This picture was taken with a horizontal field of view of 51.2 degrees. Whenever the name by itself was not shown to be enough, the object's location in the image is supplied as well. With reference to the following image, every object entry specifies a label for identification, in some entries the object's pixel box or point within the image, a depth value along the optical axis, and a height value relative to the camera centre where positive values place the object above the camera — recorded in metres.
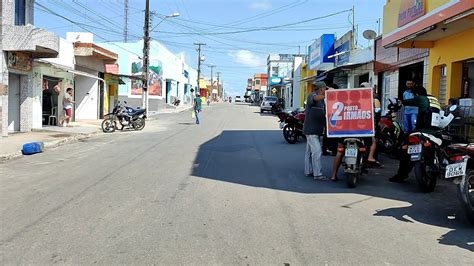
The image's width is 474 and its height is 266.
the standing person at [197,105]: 27.16 +0.00
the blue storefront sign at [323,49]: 33.44 +4.09
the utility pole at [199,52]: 87.05 +9.58
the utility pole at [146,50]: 32.81 +3.60
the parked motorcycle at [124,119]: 22.05 -0.71
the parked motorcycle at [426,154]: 8.30 -0.74
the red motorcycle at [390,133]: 12.22 -0.60
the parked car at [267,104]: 47.88 +0.26
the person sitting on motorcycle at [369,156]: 9.46 -0.95
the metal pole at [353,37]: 27.38 +3.98
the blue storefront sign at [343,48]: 28.26 +3.72
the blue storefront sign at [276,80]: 66.12 +3.64
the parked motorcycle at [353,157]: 8.89 -0.88
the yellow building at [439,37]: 11.41 +2.00
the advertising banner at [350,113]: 9.45 -0.08
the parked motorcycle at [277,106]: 43.88 +0.09
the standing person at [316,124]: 9.84 -0.33
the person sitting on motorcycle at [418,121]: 9.34 -0.21
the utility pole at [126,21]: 45.63 +8.21
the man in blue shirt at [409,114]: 11.71 -0.11
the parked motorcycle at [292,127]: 16.91 -0.68
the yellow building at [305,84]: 42.77 +2.16
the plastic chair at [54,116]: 23.20 -0.67
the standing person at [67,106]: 22.59 -0.18
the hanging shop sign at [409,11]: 12.71 +2.70
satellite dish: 21.70 +3.29
